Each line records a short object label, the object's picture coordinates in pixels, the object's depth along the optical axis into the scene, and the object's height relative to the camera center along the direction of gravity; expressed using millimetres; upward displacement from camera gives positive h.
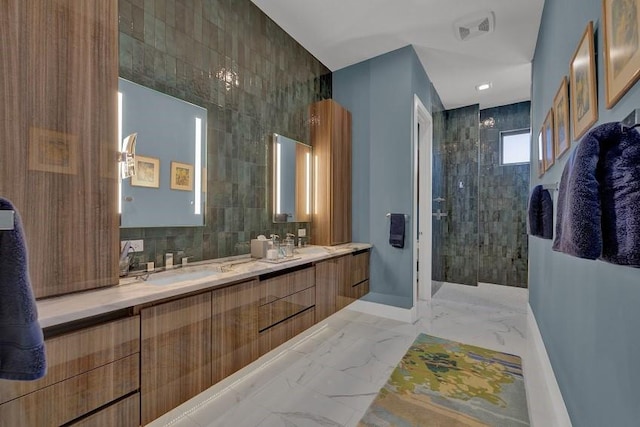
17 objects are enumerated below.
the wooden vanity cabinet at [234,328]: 1481 -651
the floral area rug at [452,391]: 1596 -1188
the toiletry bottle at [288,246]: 2330 -284
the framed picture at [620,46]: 750 +505
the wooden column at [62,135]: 1045 +327
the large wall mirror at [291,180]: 2654 +344
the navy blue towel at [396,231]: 2998 -186
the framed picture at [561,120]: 1488 +548
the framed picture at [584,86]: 1092 +556
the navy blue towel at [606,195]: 633 +46
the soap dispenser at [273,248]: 2123 -278
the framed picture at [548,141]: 1888 +537
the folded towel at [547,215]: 1642 -6
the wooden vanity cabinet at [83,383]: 905 -606
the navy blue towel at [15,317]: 742 -280
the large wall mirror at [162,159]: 1643 +366
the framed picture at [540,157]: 2287 +497
